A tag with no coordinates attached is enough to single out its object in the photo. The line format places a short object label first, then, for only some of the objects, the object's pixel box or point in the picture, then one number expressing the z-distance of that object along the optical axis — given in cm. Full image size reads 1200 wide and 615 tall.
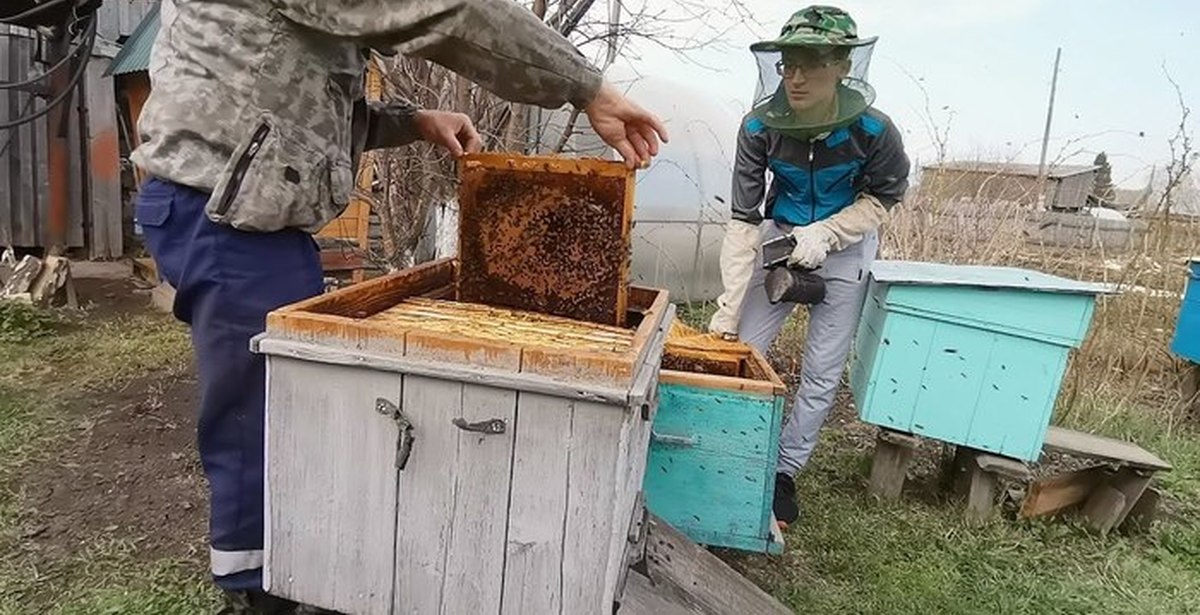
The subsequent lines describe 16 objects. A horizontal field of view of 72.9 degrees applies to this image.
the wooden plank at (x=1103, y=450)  322
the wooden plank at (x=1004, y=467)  311
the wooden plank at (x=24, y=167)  612
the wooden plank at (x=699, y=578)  202
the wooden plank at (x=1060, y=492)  330
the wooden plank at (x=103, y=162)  644
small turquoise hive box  235
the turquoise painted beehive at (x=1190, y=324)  448
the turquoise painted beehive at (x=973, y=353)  286
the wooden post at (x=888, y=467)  330
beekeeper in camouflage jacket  149
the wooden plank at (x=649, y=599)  178
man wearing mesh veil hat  288
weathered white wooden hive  130
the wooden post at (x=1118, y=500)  329
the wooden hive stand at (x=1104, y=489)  326
